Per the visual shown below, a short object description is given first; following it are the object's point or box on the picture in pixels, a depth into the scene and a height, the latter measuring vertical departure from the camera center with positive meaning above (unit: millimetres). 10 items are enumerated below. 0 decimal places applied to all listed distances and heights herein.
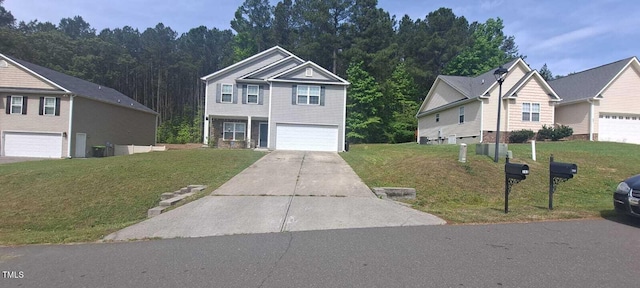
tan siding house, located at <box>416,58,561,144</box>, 23188 +3109
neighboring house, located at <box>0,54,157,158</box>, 24109 +1382
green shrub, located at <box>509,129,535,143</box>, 22812 +1089
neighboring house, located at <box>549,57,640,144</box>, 23766 +3350
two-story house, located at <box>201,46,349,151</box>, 23172 +2617
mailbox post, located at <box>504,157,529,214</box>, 7496 -384
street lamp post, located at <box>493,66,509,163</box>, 13325 +2820
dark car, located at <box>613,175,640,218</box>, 6414 -720
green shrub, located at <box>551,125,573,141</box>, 23031 +1397
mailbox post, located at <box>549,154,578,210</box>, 7684 -360
